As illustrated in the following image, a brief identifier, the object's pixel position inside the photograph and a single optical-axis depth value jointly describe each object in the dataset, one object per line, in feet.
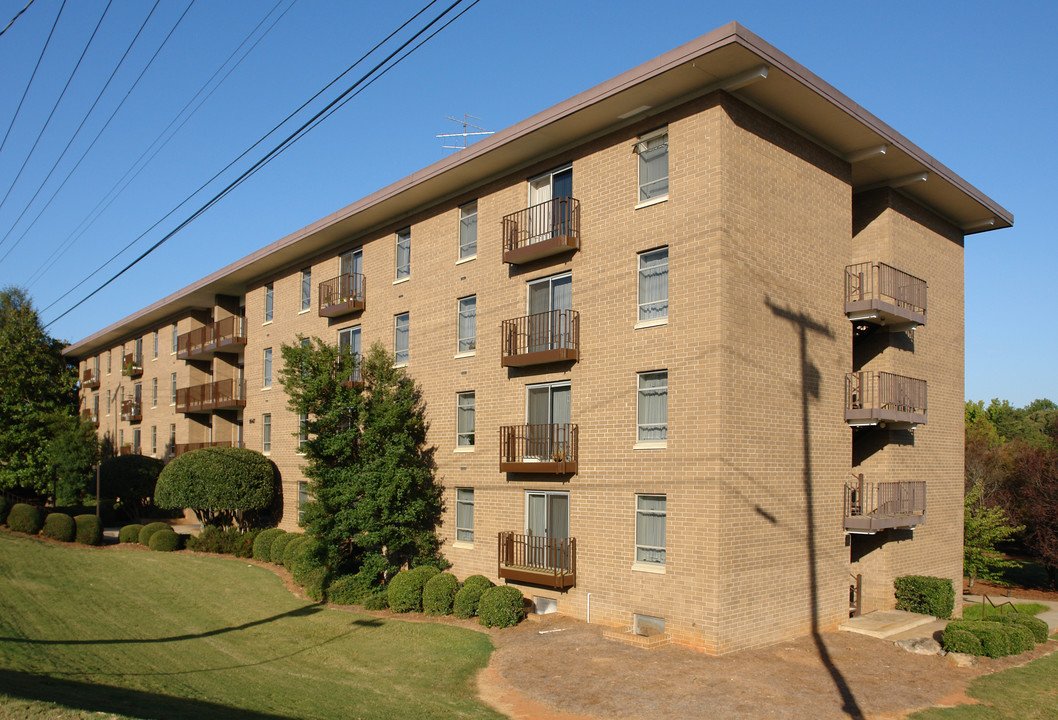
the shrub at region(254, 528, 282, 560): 96.12
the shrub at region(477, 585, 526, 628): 61.62
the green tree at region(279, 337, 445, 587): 73.05
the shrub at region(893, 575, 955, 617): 68.13
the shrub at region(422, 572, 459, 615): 66.59
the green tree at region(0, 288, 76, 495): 128.06
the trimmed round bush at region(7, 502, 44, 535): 106.22
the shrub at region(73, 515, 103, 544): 104.99
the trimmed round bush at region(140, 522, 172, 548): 106.11
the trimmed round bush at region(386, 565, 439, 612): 68.64
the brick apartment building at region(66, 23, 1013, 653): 55.31
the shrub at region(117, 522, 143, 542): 107.86
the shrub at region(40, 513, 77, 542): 104.42
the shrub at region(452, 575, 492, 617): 64.90
